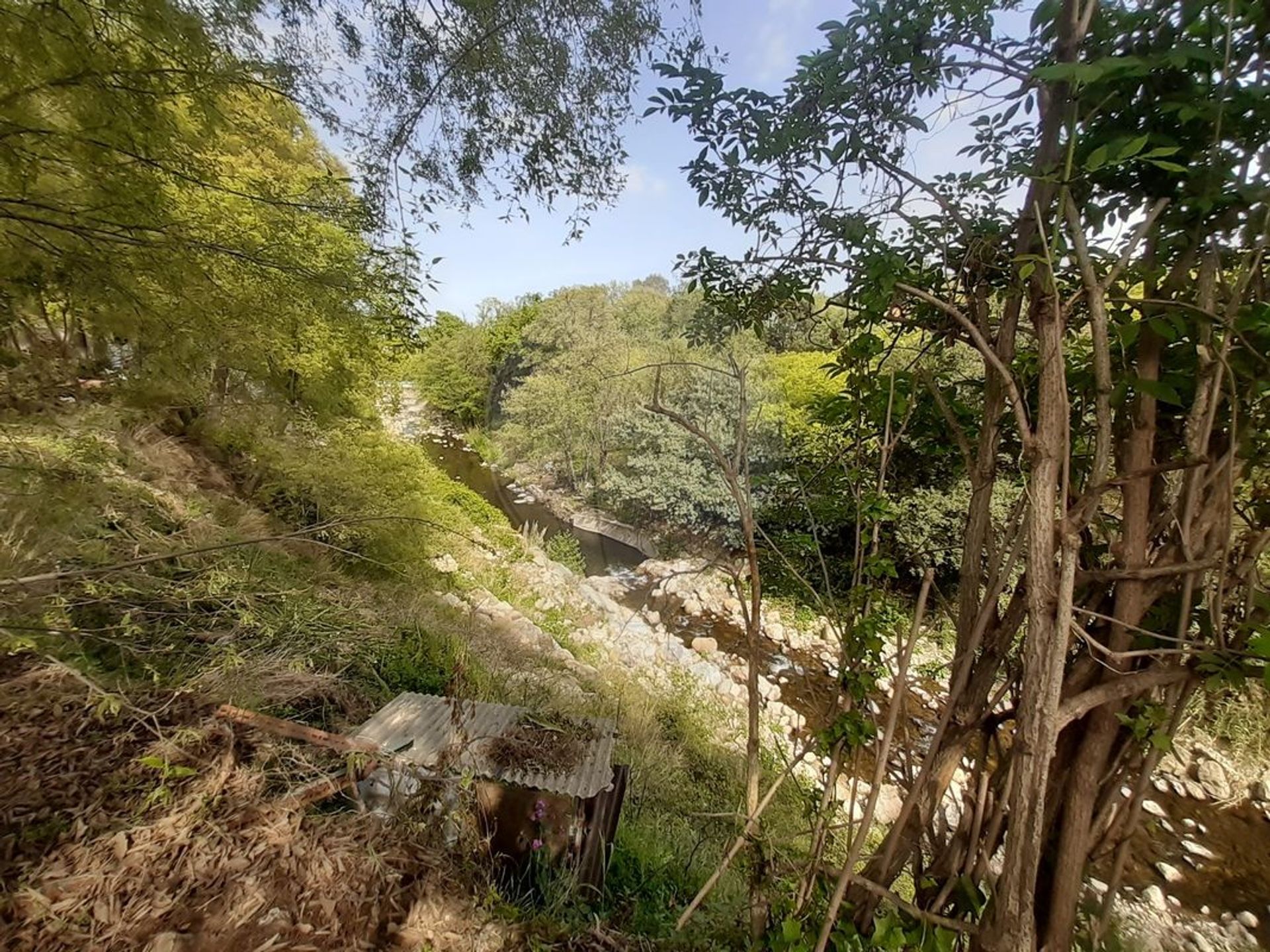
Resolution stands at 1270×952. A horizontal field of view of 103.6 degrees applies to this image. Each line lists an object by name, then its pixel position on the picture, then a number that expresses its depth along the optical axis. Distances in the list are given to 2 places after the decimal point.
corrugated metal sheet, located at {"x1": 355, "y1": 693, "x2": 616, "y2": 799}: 2.08
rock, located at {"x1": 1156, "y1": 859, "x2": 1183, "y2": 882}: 3.59
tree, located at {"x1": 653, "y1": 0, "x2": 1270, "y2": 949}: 0.81
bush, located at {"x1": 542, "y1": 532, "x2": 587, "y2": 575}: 10.72
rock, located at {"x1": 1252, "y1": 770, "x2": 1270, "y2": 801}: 4.21
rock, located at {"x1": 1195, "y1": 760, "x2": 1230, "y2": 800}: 4.33
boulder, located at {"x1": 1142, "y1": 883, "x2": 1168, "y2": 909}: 3.36
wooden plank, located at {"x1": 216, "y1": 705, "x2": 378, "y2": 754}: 1.83
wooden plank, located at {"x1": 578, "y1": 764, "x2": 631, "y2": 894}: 2.24
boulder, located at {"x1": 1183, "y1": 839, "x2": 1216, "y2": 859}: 3.78
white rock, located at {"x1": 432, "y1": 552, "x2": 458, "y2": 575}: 7.72
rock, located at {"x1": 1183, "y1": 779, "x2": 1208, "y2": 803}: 4.36
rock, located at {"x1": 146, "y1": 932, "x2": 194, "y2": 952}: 1.22
